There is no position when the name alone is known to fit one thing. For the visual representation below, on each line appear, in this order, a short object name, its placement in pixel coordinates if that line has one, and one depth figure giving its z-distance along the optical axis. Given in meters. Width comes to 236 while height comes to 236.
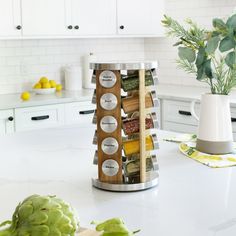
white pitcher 1.68
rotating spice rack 1.39
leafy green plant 1.58
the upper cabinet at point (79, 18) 3.46
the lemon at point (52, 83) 4.53
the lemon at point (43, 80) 4.48
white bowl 3.74
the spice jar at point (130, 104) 1.40
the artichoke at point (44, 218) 0.66
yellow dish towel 1.64
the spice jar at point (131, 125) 1.40
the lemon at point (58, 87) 4.61
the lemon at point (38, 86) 3.75
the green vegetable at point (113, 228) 0.72
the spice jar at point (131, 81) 1.39
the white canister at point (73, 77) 4.71
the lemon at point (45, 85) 3.77
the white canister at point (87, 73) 4.87
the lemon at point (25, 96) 3.41
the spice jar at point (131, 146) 1.40
